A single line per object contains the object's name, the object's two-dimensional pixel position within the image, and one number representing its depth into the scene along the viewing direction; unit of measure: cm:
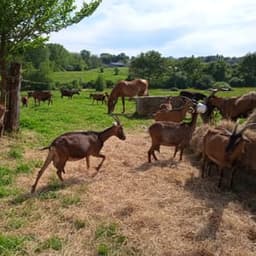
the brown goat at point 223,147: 552
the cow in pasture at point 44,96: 1785
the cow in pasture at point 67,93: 2397
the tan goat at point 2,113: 755
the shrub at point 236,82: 3893
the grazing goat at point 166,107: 1037
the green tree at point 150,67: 4794
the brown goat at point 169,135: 694
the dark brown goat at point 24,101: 1696
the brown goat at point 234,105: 1002
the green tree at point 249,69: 3924
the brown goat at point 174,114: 939
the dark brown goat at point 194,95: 1372
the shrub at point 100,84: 4135
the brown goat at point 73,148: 541
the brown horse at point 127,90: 1385
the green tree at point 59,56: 6922
